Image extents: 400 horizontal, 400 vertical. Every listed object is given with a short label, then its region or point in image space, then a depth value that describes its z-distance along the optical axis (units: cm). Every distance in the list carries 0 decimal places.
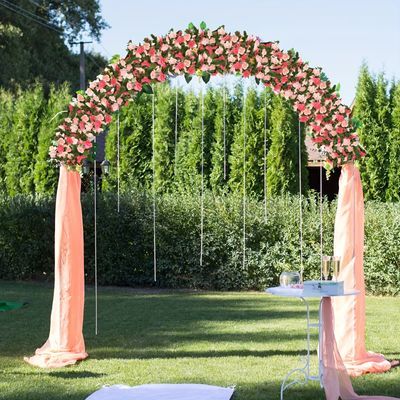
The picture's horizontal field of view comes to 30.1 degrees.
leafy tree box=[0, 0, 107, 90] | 2788
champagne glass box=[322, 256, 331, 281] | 660
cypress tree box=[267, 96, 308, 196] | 1555
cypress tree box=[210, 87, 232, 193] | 1582
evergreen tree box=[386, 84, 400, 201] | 1501
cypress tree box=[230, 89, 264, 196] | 1565
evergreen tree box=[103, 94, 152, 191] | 1644
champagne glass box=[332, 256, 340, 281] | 662
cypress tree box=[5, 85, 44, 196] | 1752
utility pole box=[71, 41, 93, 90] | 2527
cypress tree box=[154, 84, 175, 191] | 1622
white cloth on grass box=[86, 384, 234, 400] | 625
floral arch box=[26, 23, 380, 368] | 778
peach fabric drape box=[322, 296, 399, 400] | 620
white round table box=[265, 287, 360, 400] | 625
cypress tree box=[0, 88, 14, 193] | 1786
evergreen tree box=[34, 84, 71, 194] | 1708
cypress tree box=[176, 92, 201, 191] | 1596
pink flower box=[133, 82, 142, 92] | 811
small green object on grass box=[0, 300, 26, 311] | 643
